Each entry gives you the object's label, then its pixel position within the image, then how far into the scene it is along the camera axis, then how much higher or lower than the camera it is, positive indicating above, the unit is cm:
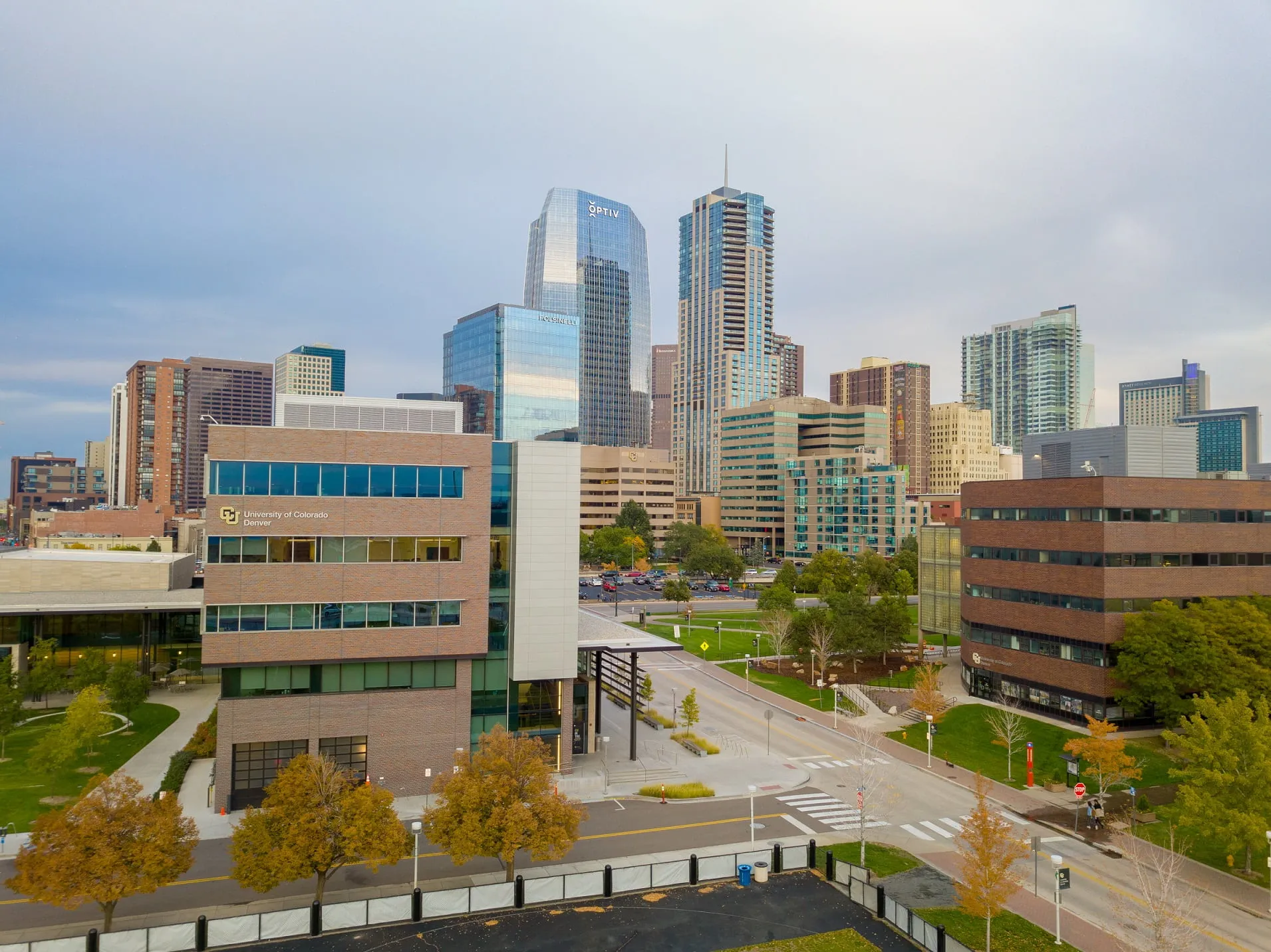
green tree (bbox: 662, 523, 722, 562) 17475 -896
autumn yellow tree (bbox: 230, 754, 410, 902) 2692 -1153
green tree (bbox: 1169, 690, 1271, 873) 3094 -1096
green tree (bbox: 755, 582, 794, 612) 8798 -1120
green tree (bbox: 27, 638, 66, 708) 5325 -1221
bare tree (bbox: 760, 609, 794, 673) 7531 -1234
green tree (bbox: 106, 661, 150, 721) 5128 -1242
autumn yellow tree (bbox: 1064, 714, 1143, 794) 3919 -1253
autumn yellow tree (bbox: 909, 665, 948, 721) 5228 -1284
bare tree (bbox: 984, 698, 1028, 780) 4728 -1402
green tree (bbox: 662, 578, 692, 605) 10806 -1278
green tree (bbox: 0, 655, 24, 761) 4484 -1202
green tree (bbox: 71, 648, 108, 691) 5325 -1188
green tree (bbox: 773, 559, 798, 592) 11412 -1117
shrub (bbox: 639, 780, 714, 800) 4181 -1523
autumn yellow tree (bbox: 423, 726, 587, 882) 2894 -1148
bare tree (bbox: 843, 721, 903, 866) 3691 -1472
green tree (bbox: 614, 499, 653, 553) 18312 -539
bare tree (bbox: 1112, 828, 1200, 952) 2375 -1313
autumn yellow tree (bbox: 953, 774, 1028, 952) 2705 -1245
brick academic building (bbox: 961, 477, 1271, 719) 5116 -421
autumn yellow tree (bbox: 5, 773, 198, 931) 2500 -1134
